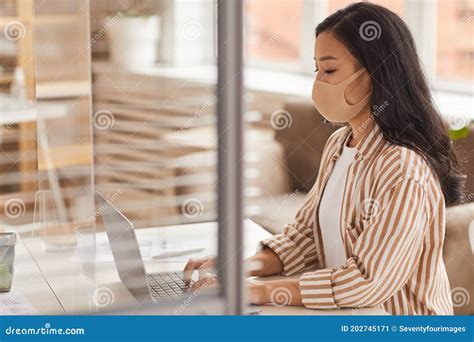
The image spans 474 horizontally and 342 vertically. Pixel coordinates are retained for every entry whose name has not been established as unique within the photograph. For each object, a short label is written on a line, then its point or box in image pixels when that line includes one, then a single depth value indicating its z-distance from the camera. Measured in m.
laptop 2.93
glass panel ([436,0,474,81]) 4.57
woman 3.01
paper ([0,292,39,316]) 2.90
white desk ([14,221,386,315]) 2.96
